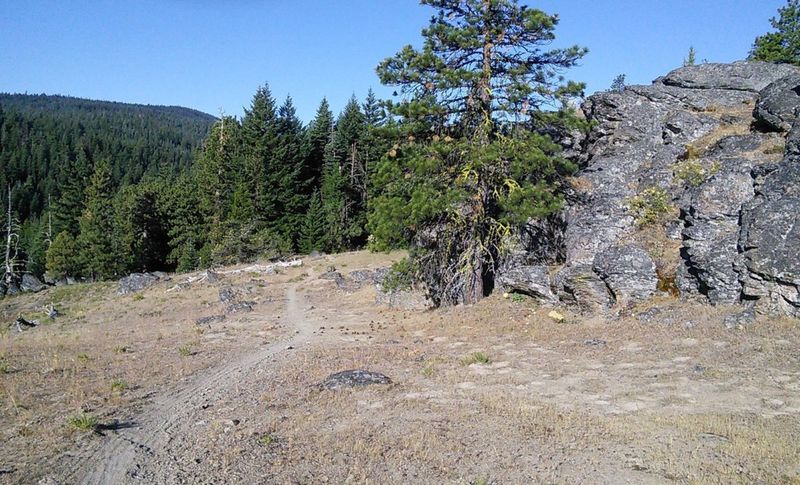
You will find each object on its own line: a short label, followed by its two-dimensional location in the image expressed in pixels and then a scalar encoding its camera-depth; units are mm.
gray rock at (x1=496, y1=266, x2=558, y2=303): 18062
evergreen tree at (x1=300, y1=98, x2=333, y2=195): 56344
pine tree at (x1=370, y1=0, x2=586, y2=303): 17094
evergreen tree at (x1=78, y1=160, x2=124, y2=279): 53875
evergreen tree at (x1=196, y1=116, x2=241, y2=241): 51594
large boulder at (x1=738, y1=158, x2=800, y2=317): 13039
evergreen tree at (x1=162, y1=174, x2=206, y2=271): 51531
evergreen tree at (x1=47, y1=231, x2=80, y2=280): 58031
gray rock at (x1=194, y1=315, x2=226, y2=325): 21812
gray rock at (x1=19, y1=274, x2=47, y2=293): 48344
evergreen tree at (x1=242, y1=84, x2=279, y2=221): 49031
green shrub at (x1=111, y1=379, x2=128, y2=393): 11727
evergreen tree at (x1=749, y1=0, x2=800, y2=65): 31297
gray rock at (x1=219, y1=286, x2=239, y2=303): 27125
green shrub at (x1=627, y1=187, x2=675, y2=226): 17766
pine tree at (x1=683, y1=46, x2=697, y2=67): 42959
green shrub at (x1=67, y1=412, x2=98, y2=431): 9094
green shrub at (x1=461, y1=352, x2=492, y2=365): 13625
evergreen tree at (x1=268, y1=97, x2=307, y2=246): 49938
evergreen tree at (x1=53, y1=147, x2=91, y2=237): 66188
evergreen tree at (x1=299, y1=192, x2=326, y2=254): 49594
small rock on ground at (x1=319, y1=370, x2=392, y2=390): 11688
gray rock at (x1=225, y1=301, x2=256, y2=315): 24516
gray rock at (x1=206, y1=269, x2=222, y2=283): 33594
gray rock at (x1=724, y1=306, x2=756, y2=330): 13094
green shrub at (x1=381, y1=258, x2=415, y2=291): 19266
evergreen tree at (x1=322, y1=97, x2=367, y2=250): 50656
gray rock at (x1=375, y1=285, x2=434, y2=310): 21781
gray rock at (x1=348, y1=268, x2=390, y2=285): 28297
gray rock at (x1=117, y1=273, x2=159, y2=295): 34747
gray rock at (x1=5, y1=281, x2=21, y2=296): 45312
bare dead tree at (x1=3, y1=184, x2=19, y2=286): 50694
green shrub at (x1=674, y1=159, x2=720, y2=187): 17297
